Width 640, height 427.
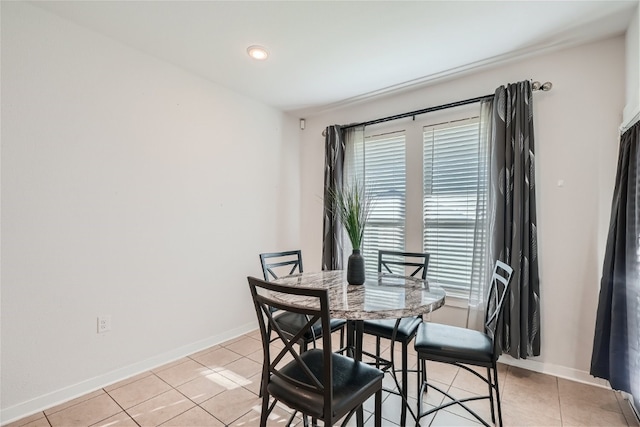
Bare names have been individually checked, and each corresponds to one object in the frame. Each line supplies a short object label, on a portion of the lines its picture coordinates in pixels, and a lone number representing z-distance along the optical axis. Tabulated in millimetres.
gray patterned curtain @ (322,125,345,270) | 3447
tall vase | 2016
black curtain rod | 2643
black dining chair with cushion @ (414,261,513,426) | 1672
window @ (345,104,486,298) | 2766
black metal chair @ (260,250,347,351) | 1994
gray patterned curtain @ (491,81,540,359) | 2328
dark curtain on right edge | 1769
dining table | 1427
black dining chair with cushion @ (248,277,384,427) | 1191
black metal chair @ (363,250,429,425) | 1826
